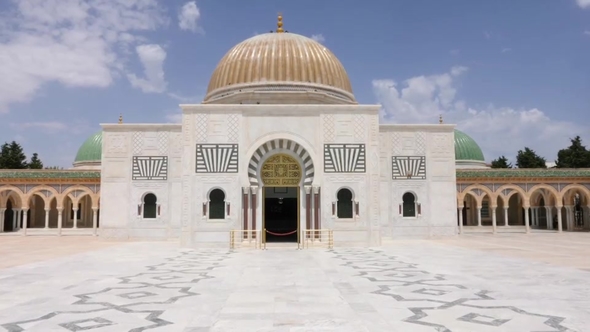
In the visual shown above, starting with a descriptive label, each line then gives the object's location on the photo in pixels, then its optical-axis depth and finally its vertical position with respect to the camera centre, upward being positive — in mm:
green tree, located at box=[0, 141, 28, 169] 35531 +3881
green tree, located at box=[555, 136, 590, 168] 35344 +3651
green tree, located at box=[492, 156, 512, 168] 41406 +3667
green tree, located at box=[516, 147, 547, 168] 39594 +3774
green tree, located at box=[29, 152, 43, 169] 38653 +3703
